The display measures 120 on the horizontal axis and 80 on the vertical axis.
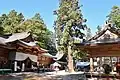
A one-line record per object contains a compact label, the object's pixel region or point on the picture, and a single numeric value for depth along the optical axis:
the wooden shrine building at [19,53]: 12.78
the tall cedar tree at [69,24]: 17.00
